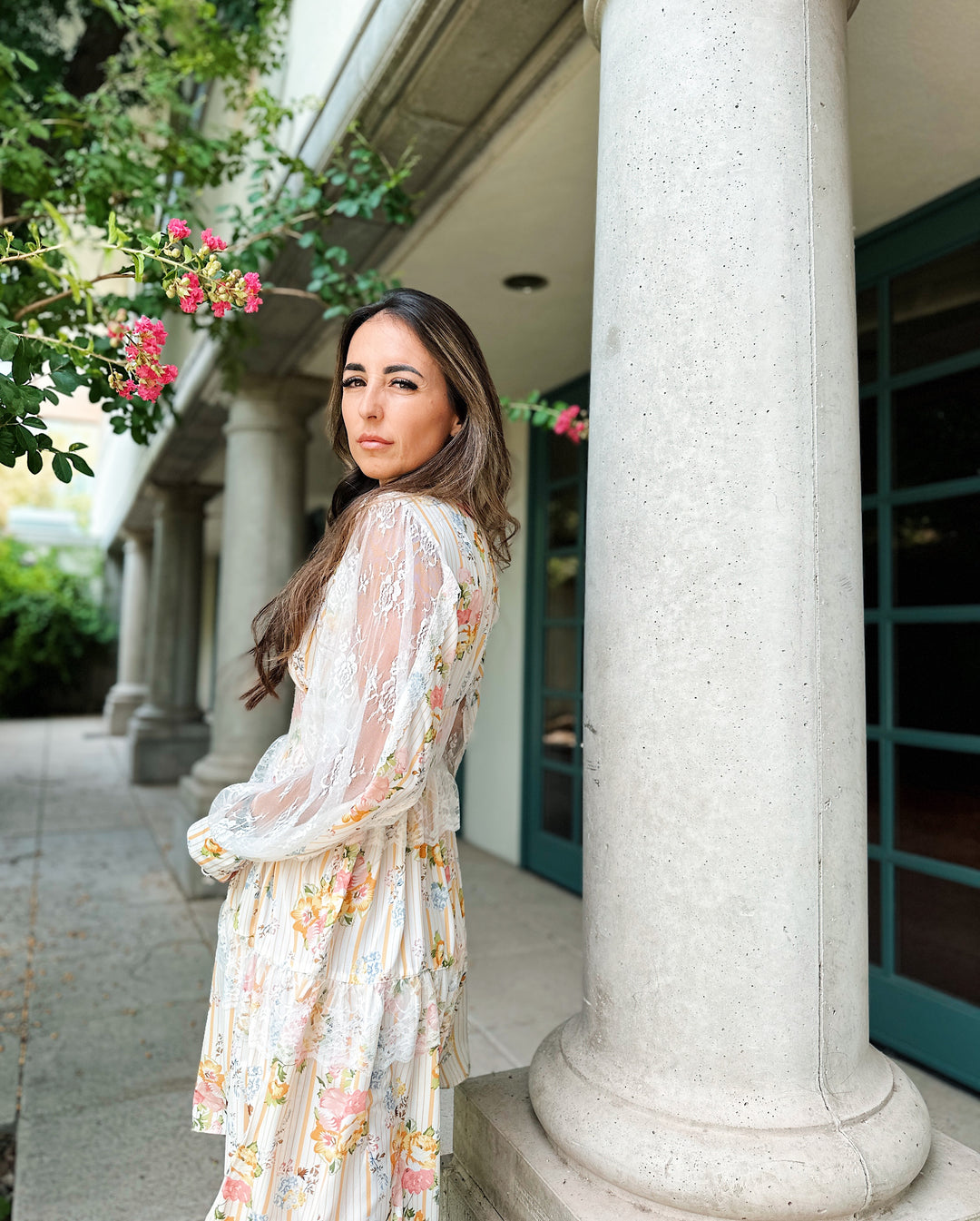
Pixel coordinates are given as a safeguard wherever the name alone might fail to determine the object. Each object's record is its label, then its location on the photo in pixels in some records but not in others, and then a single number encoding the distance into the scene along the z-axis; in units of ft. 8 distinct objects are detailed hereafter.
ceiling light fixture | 13.14
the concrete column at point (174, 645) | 29.86
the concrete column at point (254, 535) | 16.66
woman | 4.32
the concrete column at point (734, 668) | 4.44
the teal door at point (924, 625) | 9.61
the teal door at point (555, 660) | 17.25
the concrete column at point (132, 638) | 43.27
